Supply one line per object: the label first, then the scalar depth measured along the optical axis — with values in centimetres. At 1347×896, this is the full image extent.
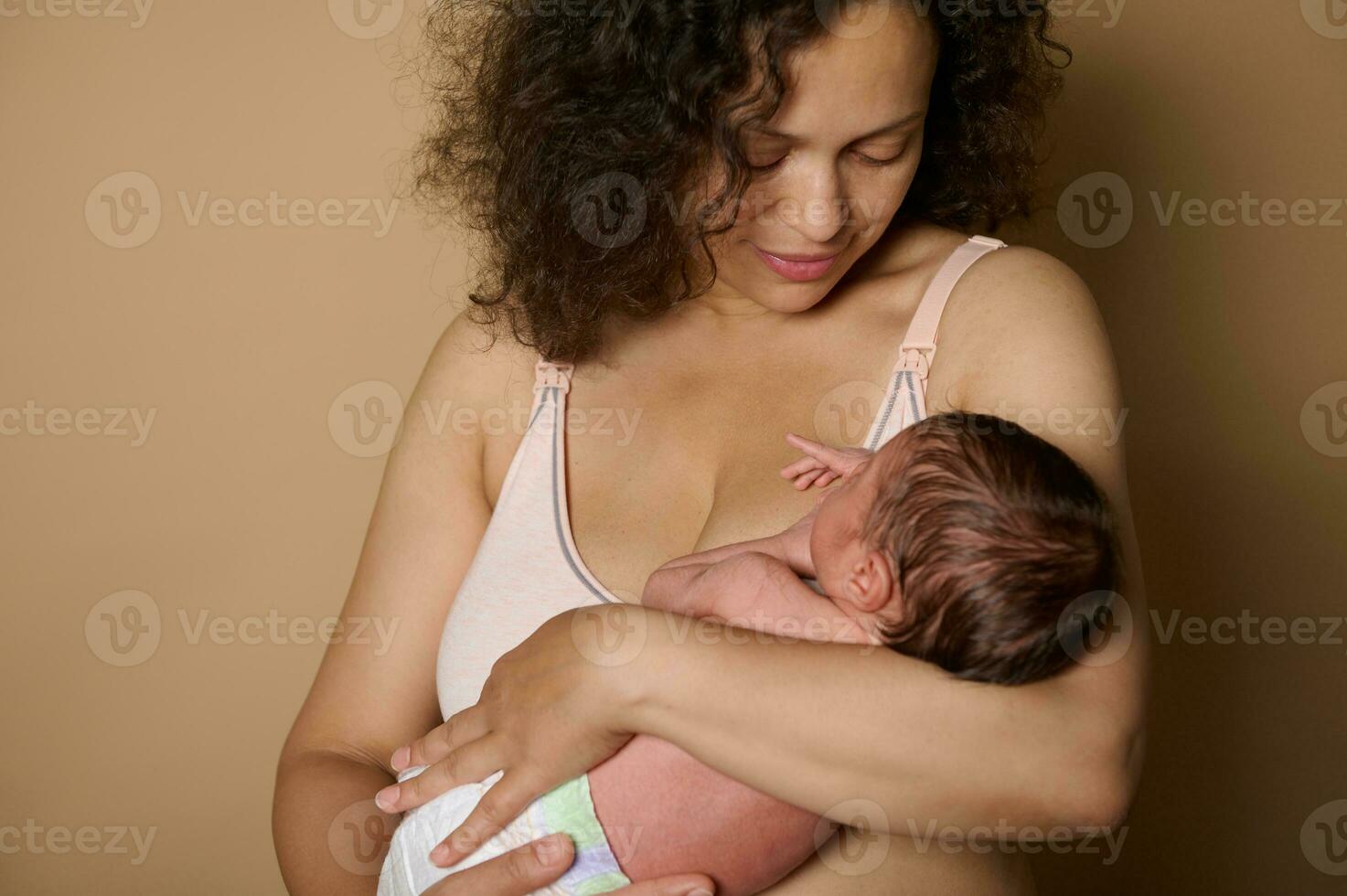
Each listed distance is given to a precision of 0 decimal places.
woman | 94
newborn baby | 94
